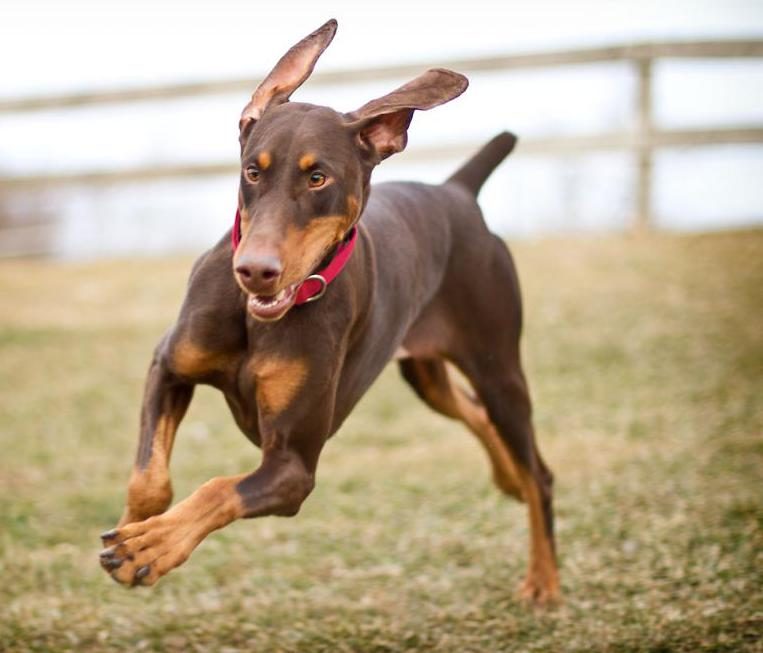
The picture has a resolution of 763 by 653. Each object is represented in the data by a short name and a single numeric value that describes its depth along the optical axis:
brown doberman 3.39
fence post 11.64
